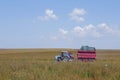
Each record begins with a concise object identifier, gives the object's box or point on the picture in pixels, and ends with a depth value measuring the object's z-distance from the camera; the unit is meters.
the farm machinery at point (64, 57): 48.06
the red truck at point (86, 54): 46.34
